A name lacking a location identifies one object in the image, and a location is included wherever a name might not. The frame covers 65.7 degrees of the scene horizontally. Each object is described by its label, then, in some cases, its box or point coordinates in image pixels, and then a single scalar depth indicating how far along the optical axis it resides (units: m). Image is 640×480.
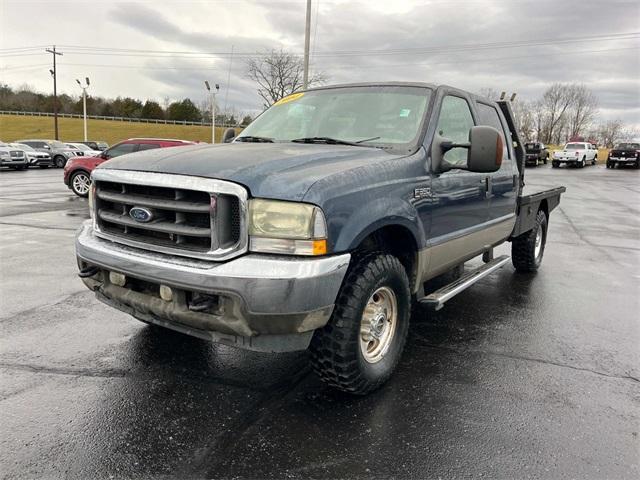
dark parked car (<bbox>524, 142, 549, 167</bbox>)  38.72
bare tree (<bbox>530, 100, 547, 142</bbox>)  96.87
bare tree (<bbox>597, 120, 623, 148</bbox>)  107.81
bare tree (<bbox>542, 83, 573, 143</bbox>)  95.88
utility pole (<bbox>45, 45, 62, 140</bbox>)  49.59
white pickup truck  38.72
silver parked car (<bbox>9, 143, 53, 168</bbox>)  27.69
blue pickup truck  2.57
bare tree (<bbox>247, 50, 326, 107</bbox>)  41.41
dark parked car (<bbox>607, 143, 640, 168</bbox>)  38.44
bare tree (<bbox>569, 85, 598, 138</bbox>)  95.88
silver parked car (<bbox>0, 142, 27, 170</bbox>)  24.38
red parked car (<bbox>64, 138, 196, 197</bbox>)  13.17
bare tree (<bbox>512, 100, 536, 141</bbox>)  87.88
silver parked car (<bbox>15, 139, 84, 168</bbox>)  29.92
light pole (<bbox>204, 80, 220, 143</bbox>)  40.31
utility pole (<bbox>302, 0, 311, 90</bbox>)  20.79
